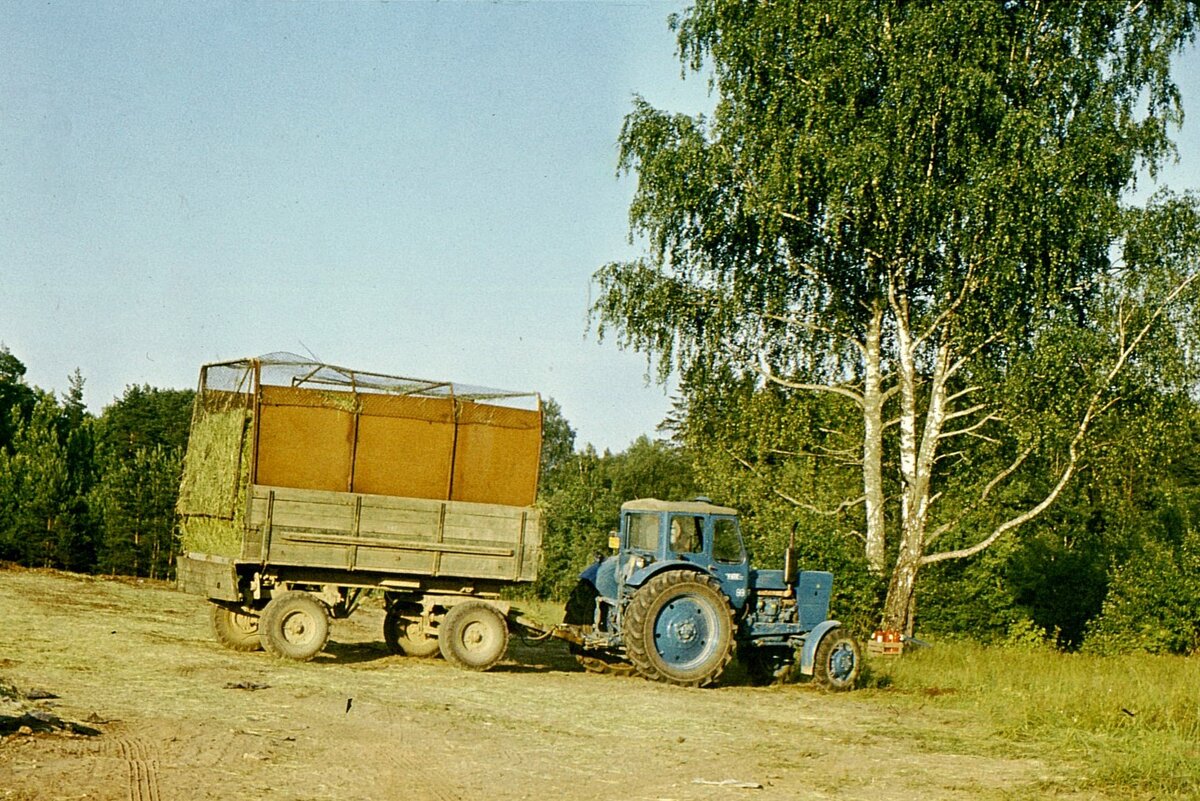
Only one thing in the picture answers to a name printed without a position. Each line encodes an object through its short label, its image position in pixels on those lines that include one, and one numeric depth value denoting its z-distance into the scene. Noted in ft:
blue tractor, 51.31
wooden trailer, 50.42
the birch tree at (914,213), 64.13
